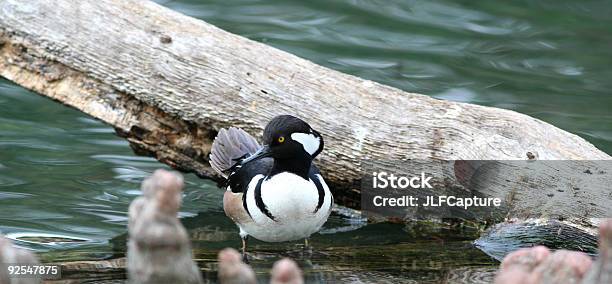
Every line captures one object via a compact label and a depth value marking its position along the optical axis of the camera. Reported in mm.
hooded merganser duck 10766
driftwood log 11516
